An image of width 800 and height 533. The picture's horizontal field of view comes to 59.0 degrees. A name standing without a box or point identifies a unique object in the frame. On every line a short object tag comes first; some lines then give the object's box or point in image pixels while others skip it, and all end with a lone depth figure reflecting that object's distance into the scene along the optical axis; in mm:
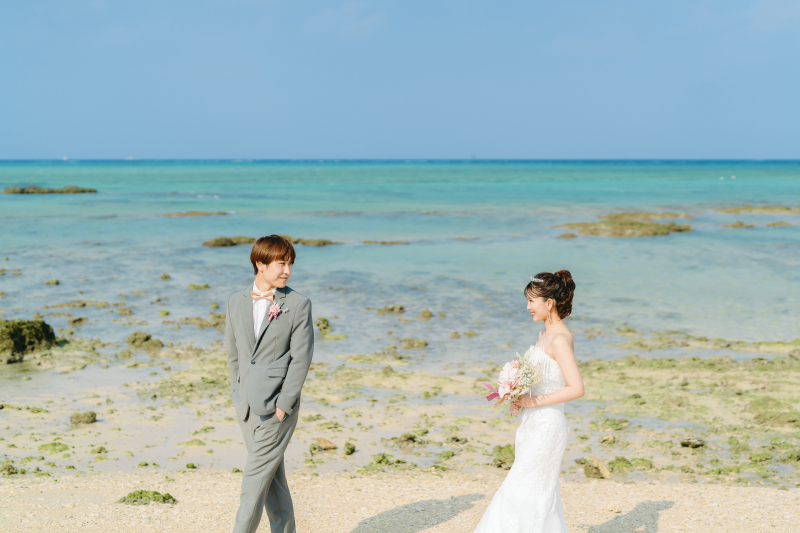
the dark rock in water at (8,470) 7307
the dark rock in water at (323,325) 14089
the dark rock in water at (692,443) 8211
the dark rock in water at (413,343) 12961
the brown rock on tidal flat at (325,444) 8258
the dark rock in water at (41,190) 60562
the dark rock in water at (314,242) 29223
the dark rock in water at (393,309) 15906
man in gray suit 4504
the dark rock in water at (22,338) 11883
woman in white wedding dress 4488
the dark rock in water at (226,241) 28373
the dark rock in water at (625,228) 32156
